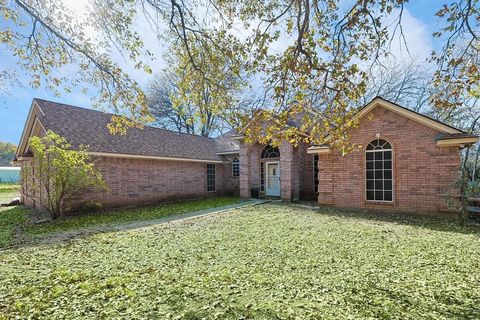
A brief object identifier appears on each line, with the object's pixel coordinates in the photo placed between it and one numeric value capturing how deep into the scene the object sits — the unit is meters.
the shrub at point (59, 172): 9.25
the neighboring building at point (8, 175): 37.59
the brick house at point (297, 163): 9.89
